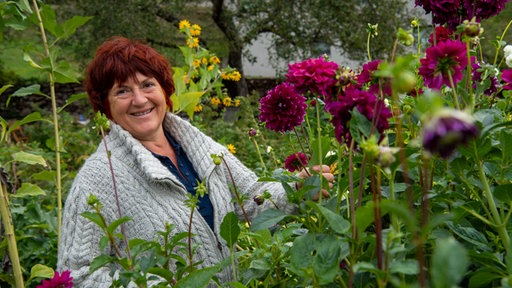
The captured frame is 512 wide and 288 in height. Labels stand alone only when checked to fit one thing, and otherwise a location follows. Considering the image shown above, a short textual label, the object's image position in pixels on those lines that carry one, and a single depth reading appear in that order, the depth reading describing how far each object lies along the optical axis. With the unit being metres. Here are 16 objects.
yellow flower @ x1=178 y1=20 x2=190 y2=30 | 3.45
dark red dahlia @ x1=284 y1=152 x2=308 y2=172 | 1.24
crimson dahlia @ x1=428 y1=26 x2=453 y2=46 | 1.10
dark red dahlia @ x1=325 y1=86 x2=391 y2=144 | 0.69
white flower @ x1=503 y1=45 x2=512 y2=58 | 1.20
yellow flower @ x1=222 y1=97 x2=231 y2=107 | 4.32
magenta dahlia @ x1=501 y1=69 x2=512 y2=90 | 1.04
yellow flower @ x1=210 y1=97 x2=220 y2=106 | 4.65
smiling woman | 1.65
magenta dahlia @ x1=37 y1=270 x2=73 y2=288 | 1.10
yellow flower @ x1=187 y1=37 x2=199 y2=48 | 3.30
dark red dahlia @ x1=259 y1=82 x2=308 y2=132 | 0.98
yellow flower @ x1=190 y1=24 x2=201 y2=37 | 3.43
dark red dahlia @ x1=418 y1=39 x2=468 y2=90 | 0.77
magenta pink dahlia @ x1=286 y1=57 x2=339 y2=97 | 0.84
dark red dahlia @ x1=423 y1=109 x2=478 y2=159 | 0.40
